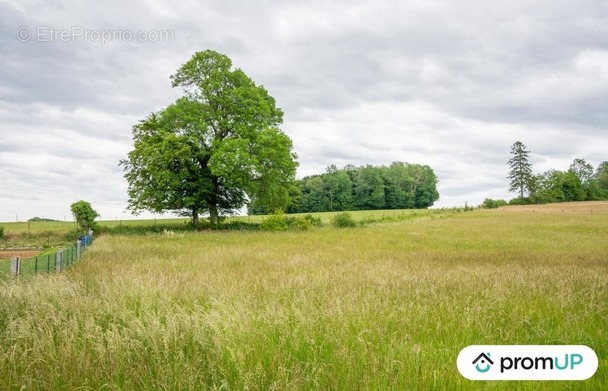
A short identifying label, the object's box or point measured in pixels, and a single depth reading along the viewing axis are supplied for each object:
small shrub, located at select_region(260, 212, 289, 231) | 36.17
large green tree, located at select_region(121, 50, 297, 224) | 34.81
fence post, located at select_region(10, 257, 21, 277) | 10.64
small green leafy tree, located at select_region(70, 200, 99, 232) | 36.25
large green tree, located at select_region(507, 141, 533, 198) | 94.81
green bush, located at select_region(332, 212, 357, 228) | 41.06
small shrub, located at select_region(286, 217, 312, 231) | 37.41
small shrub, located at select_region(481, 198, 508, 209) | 69.94
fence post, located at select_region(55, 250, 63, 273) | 12.95
